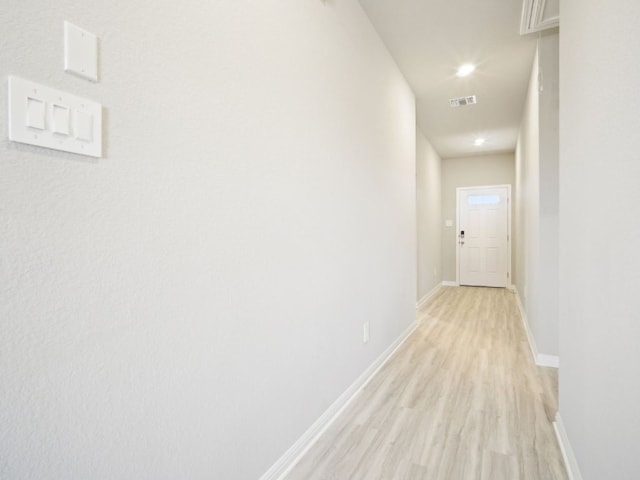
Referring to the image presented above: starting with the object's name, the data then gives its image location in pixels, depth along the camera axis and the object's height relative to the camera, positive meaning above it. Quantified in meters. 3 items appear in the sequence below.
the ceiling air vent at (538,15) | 2.28 +1.55
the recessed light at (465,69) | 3.25 +1.63
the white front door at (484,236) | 6.66 +0.04
